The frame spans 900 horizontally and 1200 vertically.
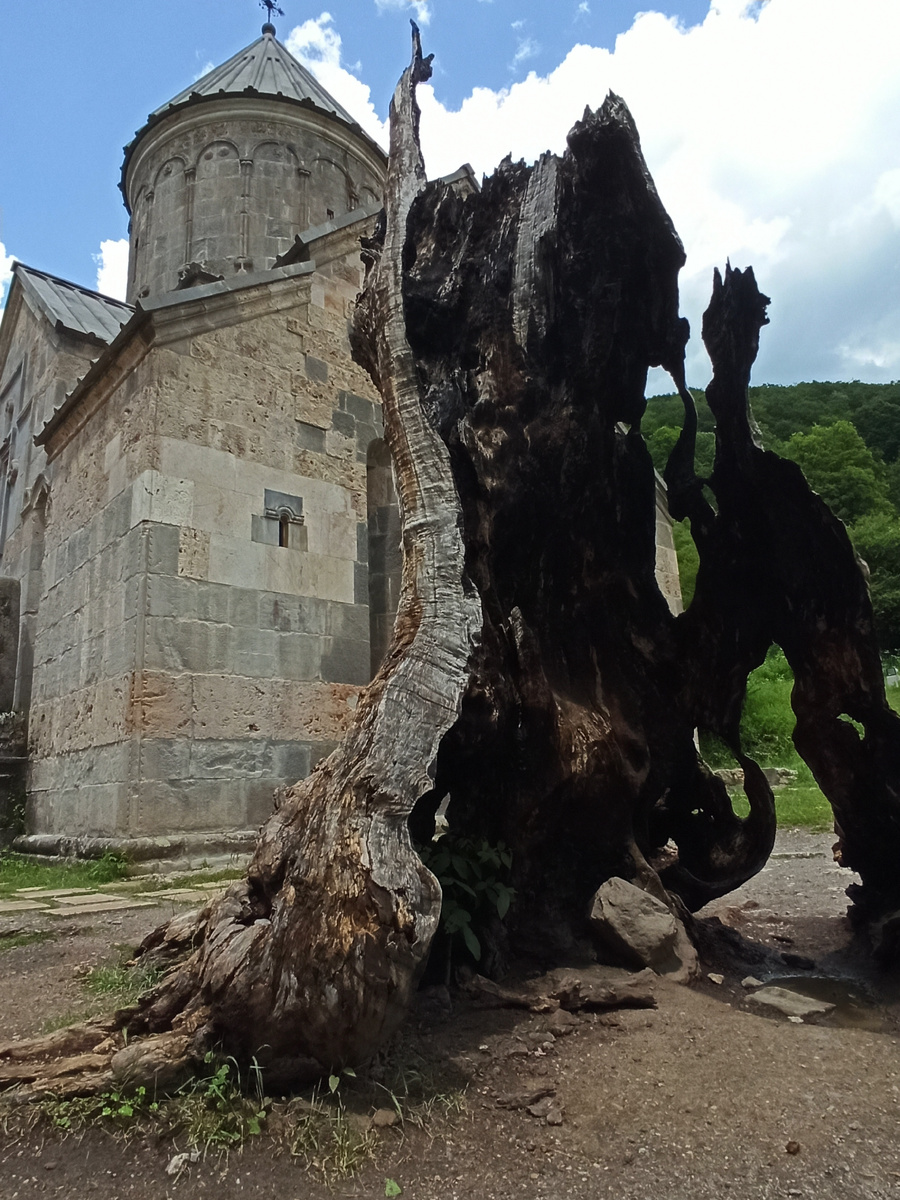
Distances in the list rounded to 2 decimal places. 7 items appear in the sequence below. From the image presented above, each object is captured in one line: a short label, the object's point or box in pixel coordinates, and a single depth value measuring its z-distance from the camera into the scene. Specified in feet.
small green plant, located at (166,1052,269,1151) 6.47
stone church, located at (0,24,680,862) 23.30
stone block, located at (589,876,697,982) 10.03
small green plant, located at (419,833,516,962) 9.27
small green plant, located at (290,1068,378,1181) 6.20
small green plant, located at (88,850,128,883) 21.02
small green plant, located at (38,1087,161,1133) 6.64
